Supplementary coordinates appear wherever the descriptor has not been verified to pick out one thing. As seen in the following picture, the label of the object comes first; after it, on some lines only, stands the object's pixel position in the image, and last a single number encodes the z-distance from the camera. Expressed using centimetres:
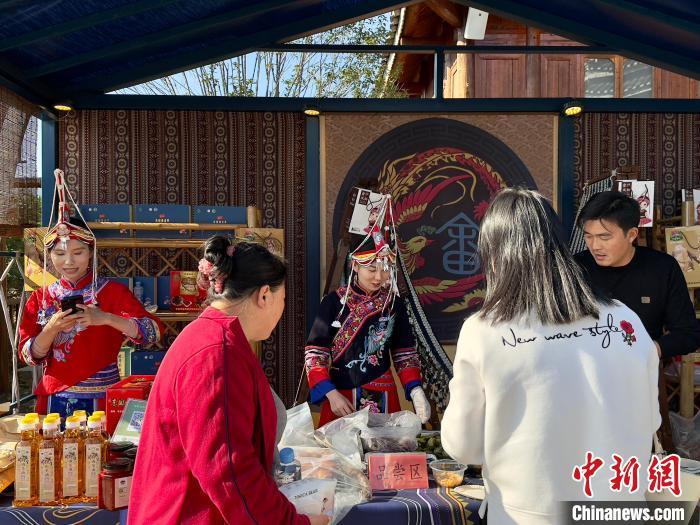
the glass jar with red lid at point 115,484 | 173
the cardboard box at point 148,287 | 368
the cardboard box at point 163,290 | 371
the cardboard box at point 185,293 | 356
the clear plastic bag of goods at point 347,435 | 204
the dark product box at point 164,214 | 355
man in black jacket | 260
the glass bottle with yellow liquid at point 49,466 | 179
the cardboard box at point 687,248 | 368
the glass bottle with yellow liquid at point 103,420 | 192
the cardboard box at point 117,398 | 216
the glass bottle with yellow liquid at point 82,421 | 189
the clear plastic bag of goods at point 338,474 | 179
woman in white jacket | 123
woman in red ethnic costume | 268
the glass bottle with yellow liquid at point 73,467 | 181
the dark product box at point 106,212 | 347
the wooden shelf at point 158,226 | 341
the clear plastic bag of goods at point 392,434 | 207
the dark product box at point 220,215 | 359
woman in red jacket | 112
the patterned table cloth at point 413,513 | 177
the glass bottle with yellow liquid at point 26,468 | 179
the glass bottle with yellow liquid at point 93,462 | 182
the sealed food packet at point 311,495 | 137
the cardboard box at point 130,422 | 200
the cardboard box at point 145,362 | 353
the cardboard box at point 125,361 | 358
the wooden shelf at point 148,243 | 347
